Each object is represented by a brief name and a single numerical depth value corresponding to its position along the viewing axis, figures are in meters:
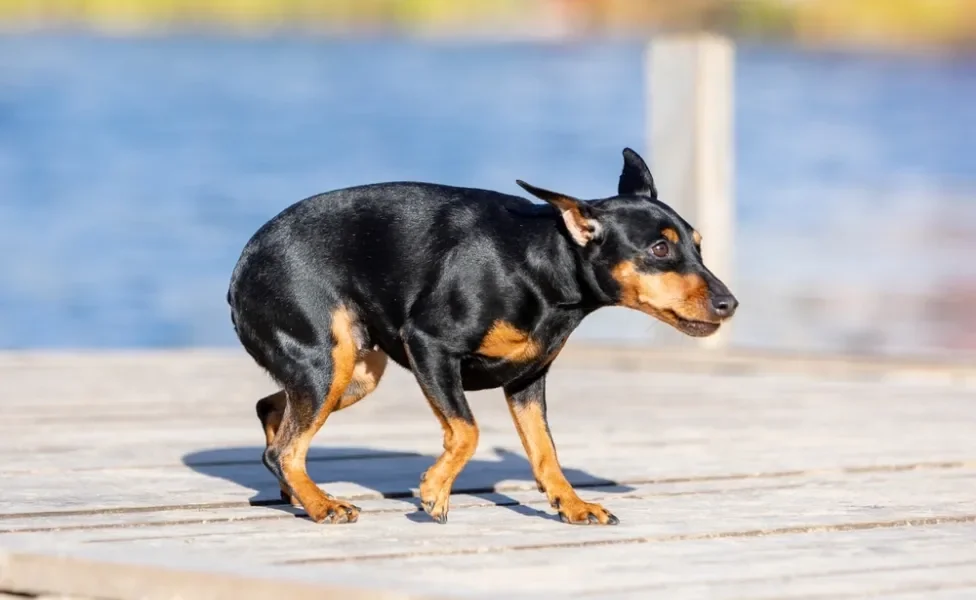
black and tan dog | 8.75
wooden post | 16.36
